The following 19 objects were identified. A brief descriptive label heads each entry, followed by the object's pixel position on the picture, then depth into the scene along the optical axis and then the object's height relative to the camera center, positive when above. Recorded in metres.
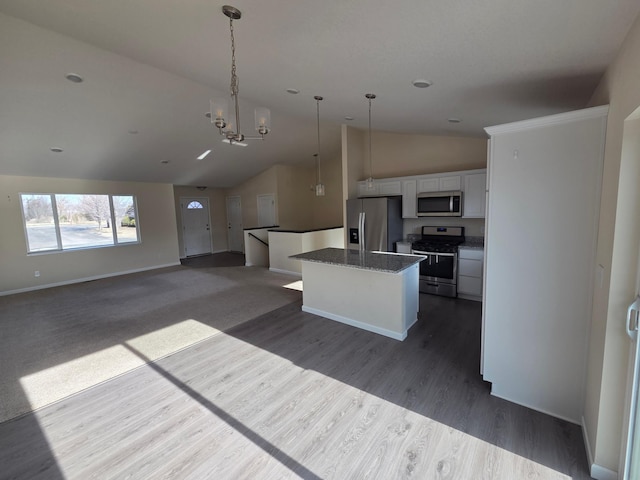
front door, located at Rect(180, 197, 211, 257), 9.27 -0.32
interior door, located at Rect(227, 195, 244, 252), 9.91 -0.29
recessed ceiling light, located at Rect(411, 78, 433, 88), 2.50 +1.15
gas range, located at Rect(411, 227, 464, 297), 4.65 -0.86
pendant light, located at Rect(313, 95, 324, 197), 3.60 +1.46
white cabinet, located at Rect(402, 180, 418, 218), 5.31 +0.23
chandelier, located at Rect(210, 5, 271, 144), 2.01 +0.91
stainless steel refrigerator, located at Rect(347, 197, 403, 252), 5.23 -0.16
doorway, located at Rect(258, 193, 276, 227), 8.71 +0.15
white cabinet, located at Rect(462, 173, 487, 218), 4.61 +0.23
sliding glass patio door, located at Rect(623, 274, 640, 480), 1.36 -0.95
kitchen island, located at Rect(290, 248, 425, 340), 3.34 -0.98
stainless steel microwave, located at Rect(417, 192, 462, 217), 4.80 +0.11
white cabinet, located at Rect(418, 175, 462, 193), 4.86 +0.48
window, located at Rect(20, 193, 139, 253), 5.94 -0.02
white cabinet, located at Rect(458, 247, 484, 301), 4.46 -1.01
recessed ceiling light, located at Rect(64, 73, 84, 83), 3.48 +1.77
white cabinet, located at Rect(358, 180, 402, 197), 5.52 +0.47
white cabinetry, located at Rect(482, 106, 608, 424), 1.86 -0.34
